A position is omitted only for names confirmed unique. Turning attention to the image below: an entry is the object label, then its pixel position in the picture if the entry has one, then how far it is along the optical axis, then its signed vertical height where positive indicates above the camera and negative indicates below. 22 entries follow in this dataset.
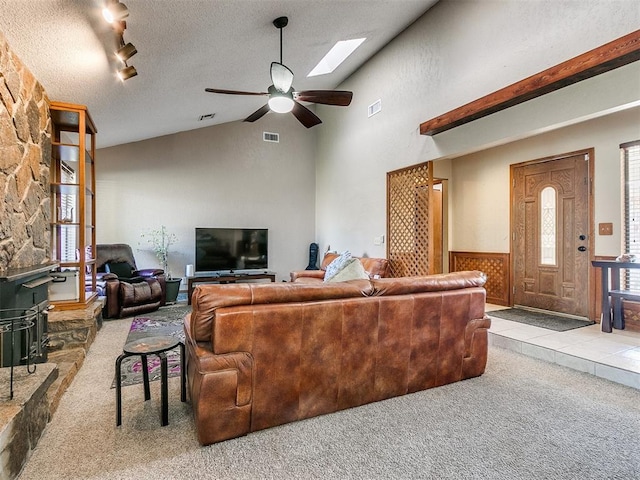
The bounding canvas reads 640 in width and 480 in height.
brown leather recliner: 4.73 -0.61
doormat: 3.87 -0.96
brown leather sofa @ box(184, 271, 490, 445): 1.80 -0.64
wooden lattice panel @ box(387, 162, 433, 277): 4.70 +0.32
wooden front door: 4.18 +0.11
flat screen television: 6.31 -0.14
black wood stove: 2.00 -0.44
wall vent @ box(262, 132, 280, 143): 7.34 +2.30
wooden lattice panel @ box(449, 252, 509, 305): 5.05 -0.42
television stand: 6.04 -0.67
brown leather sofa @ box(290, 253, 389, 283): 5.17 -0.46
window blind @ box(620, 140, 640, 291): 3.63 +0.41
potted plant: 6.30 +0.00
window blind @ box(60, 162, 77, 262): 3.96 +0.12
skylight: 5.20 +3.06
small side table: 1.95 -0.64
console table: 3.54 -0.60
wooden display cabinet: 3.45 +0.35
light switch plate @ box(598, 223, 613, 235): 3.81 +0.15
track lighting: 2.18 +1.51
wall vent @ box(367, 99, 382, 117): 5.72 +2.32
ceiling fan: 3.47 +1.63
